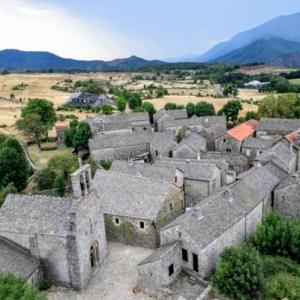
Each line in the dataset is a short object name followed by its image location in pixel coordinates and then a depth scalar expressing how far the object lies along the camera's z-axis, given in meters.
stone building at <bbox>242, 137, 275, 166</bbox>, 59.95
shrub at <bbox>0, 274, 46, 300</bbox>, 22.73
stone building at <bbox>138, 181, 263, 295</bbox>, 30.44
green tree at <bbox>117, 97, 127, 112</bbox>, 118.31
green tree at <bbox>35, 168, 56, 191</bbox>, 55.91
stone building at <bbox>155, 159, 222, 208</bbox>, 45.03
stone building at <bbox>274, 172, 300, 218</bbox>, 40.91
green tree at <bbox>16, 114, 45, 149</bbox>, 83.94
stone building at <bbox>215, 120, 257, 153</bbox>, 65.94
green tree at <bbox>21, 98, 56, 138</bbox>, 92.29
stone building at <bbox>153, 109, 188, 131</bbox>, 90.88
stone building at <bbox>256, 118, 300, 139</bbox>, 69.00
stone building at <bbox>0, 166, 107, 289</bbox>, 29.95
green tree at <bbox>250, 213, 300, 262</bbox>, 32.75
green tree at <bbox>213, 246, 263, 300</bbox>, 27.92
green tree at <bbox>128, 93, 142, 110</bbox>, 120.62
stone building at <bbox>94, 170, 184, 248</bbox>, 36.69
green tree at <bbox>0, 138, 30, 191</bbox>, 56.03
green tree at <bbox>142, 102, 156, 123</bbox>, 104.09
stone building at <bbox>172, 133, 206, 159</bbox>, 59.69
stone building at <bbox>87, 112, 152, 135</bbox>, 80.62
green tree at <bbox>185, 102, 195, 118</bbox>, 101.80
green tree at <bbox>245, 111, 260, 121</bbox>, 88.56
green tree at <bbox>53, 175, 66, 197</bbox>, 52.01
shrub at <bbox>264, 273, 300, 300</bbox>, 26.83
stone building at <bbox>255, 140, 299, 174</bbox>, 48.31
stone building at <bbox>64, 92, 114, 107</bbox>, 136.54
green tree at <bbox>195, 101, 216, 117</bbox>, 100.50
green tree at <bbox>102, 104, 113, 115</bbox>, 114.96
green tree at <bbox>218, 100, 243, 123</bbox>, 96.94
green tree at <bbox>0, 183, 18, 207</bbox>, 47.12
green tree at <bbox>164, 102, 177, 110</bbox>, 110.23
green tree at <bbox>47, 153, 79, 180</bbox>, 57.44
